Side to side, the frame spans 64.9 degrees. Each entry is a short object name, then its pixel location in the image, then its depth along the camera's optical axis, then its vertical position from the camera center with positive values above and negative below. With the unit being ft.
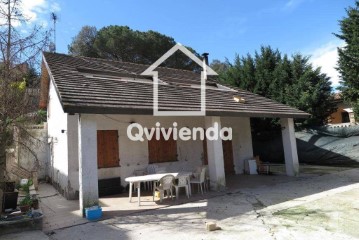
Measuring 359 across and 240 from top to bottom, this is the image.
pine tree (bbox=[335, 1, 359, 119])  57.88 +16.32
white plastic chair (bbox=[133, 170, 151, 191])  38.02 -3.22
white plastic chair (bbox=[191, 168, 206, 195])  32.86 -3.79
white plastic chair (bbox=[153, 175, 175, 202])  29.14 -3.66
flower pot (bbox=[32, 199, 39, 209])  25.99 -4.36
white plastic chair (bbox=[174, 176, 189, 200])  30.95 -3.95
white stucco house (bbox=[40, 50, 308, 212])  25.81 +3.71
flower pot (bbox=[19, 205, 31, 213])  24.43 -4.44
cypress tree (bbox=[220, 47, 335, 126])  62.34 +14.31
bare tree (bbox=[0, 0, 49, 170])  23.38 +8.58
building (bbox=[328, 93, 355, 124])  88.61 +7.25
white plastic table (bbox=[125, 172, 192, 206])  29.48 -3.01
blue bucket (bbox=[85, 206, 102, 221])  23.73 -5.05
